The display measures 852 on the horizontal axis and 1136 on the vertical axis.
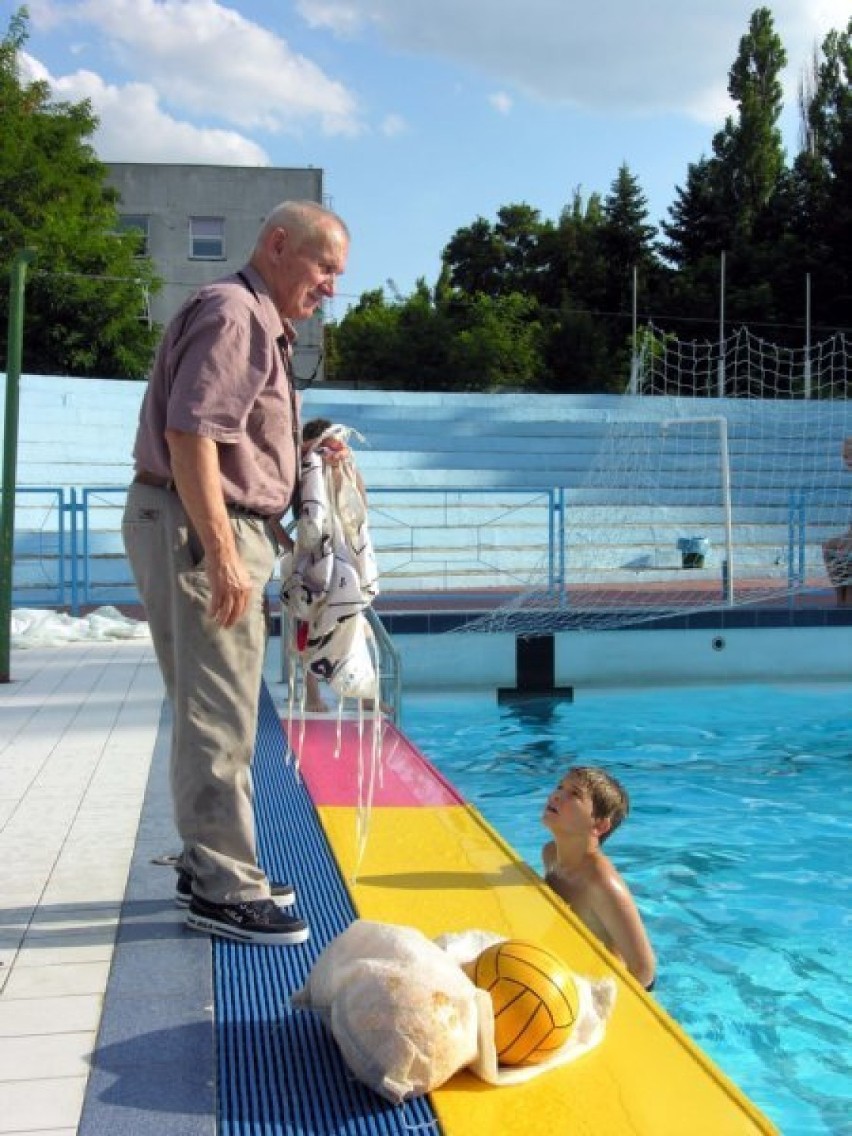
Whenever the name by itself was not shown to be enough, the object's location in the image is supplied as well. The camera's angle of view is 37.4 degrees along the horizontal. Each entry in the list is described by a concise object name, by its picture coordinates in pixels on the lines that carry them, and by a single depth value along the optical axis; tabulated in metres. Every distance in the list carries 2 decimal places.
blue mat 1.89
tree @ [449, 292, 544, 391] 26.41
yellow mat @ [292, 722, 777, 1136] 1.88
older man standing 2.45
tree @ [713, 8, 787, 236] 31.89
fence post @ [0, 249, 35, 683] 6.70
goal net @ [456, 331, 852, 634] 9.66
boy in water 3.18
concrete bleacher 12.81
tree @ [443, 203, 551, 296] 34.72
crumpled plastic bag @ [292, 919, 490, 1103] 1.94
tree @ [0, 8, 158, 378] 19.69
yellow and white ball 2.06
